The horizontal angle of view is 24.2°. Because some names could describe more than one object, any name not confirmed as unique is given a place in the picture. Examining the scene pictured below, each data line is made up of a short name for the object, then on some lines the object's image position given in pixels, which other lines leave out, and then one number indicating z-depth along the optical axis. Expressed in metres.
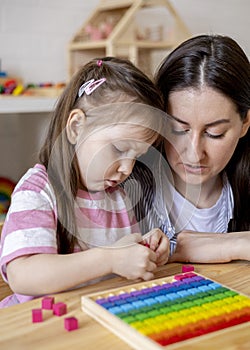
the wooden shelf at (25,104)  1.95
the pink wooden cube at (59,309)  0.69
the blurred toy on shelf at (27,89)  2.06
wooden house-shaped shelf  2.24
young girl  0.79
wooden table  0.61
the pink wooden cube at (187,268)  0.87
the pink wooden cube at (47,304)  0.71
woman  0.97
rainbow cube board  0.62
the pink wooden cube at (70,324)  0.65
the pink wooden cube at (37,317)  0.67
